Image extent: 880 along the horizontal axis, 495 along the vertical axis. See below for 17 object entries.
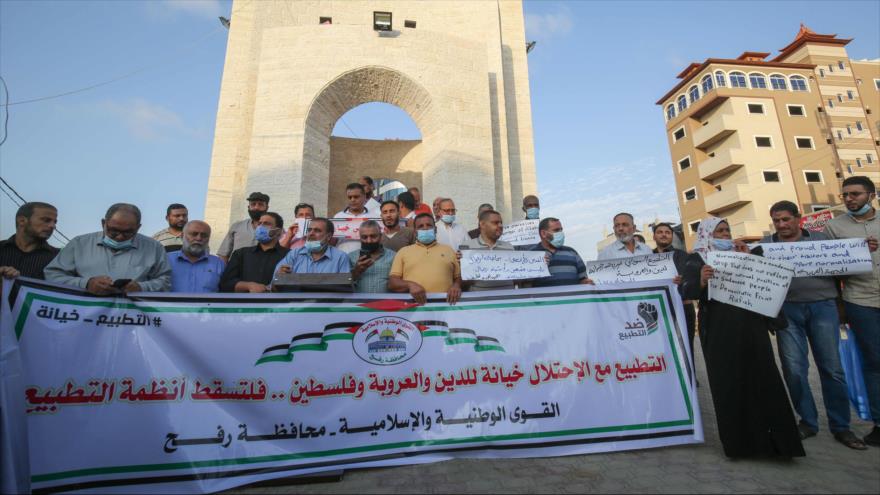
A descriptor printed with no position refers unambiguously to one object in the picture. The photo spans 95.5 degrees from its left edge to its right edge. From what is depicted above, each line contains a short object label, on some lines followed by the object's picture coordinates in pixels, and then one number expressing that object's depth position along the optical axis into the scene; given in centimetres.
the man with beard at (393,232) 454
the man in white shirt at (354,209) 504
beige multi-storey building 2509
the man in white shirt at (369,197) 618
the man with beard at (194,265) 360
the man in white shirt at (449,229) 504
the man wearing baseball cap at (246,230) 518
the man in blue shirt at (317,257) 360
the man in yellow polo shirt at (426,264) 350
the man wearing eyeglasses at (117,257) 289
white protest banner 238
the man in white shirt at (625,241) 460
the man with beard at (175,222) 486
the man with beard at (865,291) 323
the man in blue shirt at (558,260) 396
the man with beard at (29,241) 310
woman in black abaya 271
